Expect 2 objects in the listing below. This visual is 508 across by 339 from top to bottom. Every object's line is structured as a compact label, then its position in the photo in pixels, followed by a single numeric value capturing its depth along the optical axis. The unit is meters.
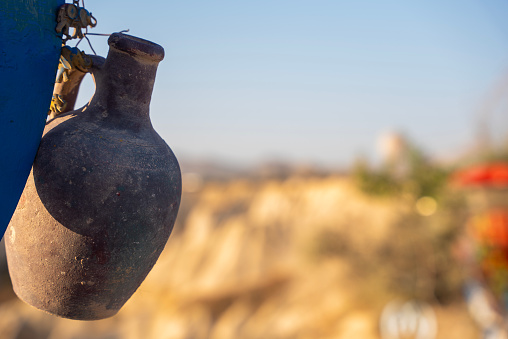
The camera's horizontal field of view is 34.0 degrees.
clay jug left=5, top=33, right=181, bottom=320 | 0.80
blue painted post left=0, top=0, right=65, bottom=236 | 0.77
